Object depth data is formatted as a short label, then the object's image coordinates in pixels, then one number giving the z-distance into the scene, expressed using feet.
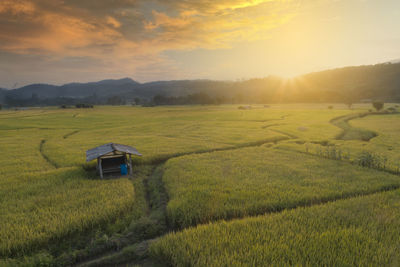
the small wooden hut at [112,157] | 46.95
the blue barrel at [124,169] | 49.73
